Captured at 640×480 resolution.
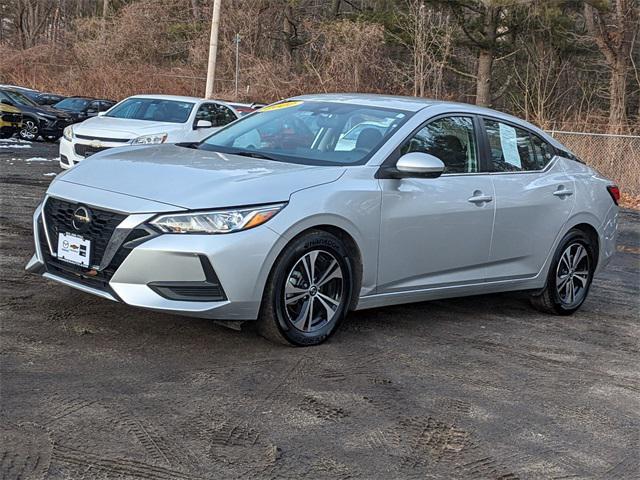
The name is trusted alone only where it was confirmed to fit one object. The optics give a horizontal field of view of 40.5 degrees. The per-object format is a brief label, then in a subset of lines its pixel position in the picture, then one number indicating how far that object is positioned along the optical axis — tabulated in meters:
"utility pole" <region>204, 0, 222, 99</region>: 25.88
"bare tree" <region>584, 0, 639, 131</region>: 26.12
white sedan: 13.52
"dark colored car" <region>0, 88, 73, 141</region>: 22.19
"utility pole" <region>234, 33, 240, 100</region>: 35.59
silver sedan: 4.86
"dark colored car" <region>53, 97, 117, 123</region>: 25.16
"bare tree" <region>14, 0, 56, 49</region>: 56.84
